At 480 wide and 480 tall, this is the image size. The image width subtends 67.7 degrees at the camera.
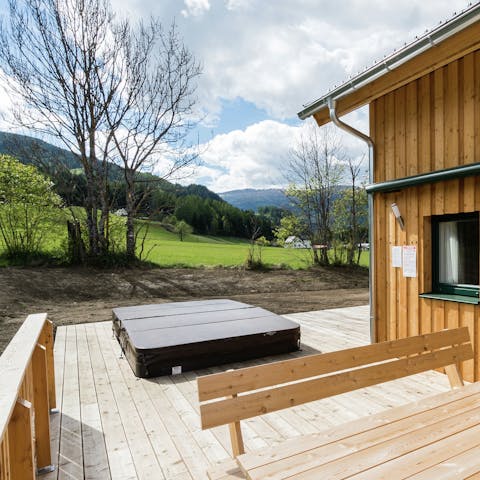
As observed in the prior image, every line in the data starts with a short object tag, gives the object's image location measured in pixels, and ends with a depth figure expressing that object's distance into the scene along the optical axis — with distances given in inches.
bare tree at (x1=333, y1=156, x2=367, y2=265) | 604.1
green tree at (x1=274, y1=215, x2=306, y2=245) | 627.7
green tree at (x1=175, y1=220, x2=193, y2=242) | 1294.3
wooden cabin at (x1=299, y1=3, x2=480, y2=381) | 139.0
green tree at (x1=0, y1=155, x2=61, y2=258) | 460.1
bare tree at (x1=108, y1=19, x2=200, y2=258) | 518.0
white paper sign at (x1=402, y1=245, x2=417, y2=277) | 164.1
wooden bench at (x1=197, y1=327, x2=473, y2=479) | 74.0
